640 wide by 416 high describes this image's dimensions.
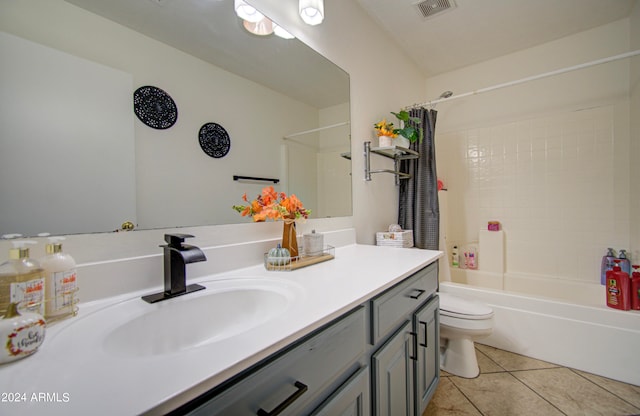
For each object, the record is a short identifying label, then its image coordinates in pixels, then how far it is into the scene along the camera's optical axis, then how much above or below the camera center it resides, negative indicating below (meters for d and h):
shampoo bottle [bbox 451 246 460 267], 2.71 -0.53
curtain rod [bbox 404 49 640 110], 1.61 +0.91
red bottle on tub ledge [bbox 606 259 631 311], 1.56 -0.52
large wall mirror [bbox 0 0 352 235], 0.64 +0.30
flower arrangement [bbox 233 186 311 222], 1.07 +0.00
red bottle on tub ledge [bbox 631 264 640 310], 1.57 -0.53
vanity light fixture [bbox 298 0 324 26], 1.31 +1.00
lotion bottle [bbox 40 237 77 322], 0.57 -0.16
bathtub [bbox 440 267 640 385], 1.52 -0.79
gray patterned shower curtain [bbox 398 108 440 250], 2.13 +0.11
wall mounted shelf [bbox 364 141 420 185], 1.86 +0.41
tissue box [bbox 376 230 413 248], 1.78 -0.22
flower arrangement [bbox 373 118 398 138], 1.84 +0.55
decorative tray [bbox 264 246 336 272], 1.04 -0.23
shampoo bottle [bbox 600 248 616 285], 2.00 -0.45
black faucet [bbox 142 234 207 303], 0.73 -0.16
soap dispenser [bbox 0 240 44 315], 0.51 -0.14
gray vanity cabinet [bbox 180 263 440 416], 0.46 -0.40
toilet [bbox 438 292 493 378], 1.53 -0.74
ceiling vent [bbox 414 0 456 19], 1.84 +1.43
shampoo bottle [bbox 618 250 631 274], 1.91 -0.44
